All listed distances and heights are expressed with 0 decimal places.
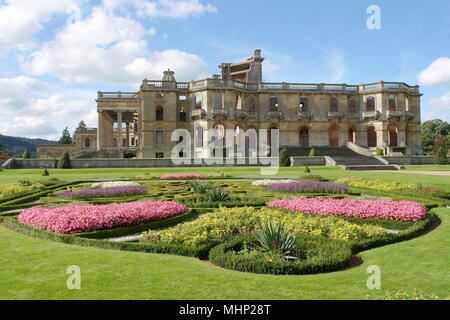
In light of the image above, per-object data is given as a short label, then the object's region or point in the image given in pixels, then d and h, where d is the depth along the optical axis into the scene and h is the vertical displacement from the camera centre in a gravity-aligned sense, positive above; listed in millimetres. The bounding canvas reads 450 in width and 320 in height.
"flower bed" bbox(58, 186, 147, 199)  15764 -1356
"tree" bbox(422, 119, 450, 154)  83744 +7869
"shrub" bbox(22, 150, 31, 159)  45050 +1300
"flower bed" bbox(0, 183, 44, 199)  16147 -1183
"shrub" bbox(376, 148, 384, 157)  45000 +1206
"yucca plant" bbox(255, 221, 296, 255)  6883 -1577
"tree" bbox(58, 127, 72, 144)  108062 +8478
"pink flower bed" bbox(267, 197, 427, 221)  10406 -1524
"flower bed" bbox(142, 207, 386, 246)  8109 -1700
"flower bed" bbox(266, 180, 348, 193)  17297 -1282
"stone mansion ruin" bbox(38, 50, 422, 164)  50469 +7526
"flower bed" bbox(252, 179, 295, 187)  20294 -1223
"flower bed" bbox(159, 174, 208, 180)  25422 -967
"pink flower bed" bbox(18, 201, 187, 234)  9109 -1494
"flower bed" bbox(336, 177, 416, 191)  17383 -1240
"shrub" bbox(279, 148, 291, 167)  39594 +255
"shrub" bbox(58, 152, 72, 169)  38406 +278
